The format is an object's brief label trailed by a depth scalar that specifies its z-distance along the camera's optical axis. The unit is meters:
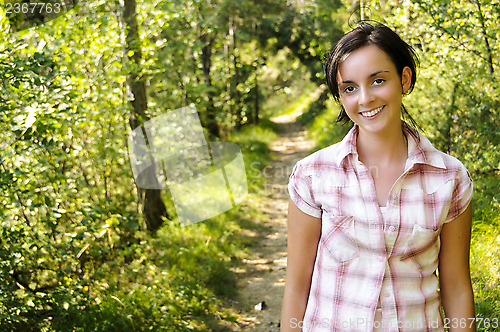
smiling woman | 1.72
